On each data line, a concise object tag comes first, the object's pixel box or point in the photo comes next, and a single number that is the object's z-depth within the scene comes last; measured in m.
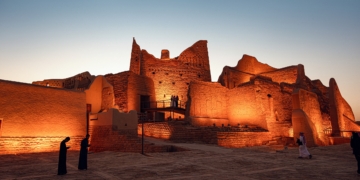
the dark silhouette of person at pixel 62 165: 7.67
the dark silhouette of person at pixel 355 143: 7.50
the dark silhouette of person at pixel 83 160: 8.52
